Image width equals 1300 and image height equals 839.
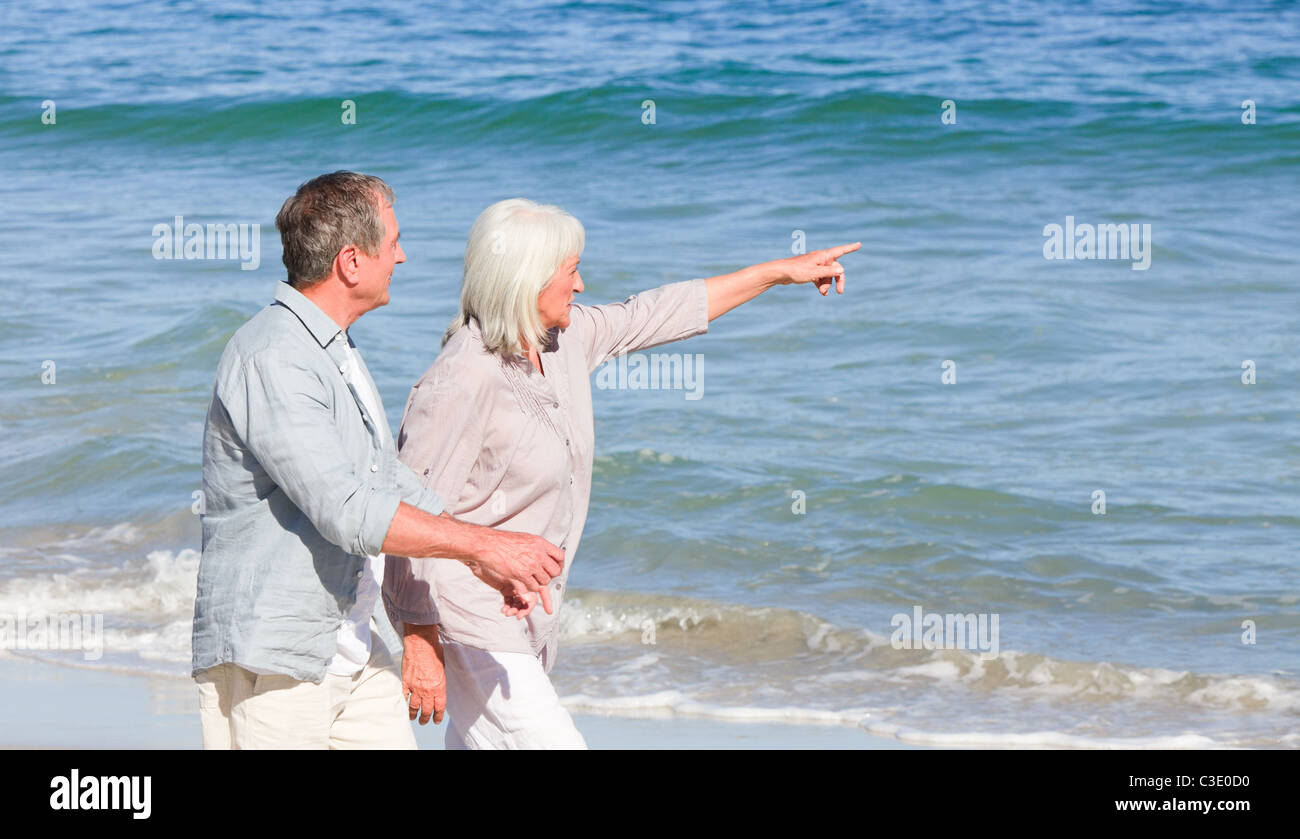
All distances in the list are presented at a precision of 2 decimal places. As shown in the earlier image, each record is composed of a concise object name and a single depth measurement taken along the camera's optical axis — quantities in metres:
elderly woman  6.69
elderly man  5.55
